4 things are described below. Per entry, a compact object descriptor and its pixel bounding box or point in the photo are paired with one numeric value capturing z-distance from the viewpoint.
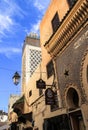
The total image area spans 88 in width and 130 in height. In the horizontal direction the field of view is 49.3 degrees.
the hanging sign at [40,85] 5.20
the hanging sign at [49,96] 4.68
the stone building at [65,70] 3.87
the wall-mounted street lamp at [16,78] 5.69
